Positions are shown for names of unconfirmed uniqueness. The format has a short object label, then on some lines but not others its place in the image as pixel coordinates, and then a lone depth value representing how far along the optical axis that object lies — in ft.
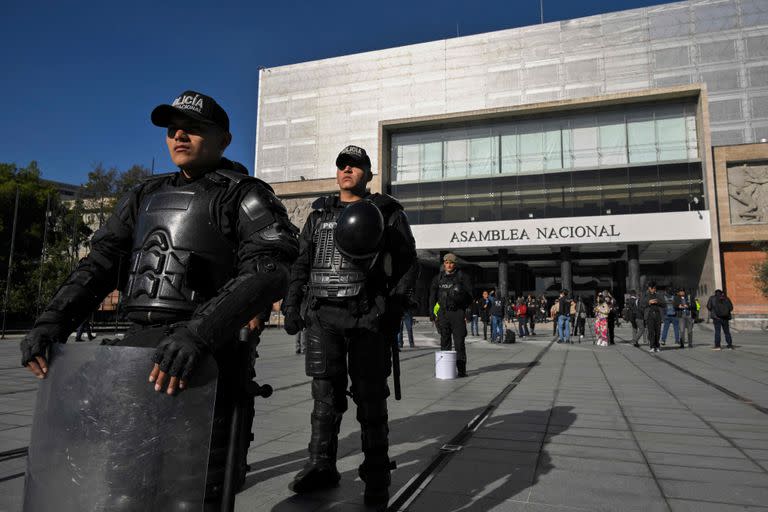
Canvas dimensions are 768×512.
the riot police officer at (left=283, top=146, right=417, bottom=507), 8.49
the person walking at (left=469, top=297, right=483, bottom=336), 60.29
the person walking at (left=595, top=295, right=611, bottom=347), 50.08
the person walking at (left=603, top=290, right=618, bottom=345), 51.88
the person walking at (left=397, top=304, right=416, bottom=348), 45.98
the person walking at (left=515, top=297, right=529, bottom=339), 68.18
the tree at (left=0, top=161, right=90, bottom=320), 65.21
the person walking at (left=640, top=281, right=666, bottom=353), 43.09
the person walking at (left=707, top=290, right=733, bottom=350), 44.16
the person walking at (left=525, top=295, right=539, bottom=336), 73.40
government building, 112.68
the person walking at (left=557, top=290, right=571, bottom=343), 54.85
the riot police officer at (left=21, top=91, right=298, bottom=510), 4.88
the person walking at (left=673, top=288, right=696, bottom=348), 48.14
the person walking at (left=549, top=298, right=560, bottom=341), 56.78
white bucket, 24.09
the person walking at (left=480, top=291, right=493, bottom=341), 58.09
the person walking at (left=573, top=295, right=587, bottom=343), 63.52
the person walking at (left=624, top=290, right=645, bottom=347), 50.19
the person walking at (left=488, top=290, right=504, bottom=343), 55.26
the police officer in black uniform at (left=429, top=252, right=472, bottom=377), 23.56
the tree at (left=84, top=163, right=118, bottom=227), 109.50
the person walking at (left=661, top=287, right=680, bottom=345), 49.48
